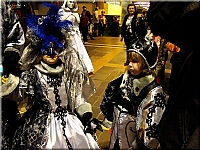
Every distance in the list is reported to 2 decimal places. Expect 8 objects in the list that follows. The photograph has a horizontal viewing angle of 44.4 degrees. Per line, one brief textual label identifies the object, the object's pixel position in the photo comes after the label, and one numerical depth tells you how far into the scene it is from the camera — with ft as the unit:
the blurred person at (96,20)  30.94
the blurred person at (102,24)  31.78
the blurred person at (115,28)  33.07
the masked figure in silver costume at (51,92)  4.65
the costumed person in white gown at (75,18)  11.27
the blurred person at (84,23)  23.61
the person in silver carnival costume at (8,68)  4.52
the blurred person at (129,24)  13.06
